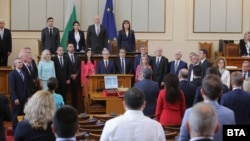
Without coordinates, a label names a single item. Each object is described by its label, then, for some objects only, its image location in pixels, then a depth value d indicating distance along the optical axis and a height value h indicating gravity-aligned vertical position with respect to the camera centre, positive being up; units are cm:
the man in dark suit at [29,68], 982 -18
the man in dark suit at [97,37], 1370 +61
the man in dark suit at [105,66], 1226 -15
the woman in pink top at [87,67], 1237 -18
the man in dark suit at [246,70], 1065 -21
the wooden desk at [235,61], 1335 -3
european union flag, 1541 +122
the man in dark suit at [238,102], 581 -47
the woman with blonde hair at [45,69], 1141 -21
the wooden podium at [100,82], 1165 -51
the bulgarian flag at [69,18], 1503 +123
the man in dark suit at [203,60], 1207 +0
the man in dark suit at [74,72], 1230 -30
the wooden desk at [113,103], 1065 -90
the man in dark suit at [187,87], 732 -39
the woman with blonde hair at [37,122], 427 -52
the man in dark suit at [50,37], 1352 +59
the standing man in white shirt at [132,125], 407 -52
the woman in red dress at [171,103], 645 -56
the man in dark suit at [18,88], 909 -51
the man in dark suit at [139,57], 1256 +7
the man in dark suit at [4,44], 1366 +41
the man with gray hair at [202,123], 325 -40
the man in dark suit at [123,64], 1255 -11
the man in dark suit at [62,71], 1205 -27
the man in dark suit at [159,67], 1261 -18
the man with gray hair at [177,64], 1254 -10
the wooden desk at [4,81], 1182 -49
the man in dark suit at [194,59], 1165 +1
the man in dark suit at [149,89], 764 -44
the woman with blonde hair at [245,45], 1383 +40
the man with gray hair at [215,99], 421 -33
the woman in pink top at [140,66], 1197 -16
